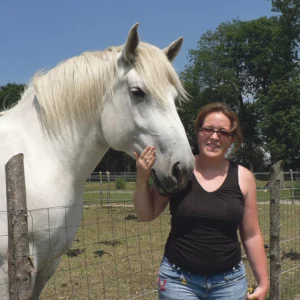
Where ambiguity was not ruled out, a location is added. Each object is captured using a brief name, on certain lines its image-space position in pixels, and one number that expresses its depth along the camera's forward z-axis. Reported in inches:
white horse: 94.2
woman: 85.7
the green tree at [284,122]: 1144.2
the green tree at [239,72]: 1397.6
